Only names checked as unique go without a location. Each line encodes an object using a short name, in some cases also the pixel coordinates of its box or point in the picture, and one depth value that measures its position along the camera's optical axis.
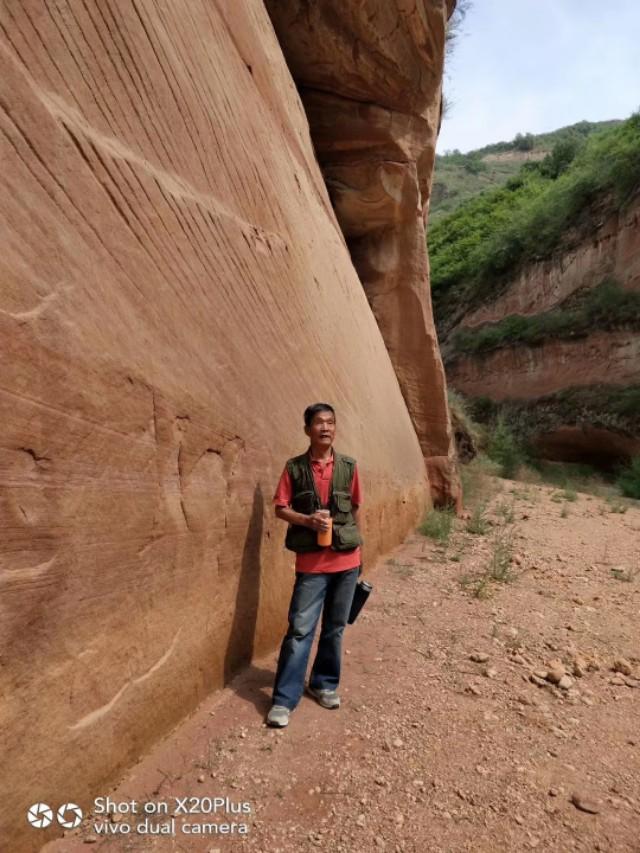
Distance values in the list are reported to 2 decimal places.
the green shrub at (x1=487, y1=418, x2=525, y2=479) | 11.95
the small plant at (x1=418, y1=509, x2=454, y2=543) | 5.32
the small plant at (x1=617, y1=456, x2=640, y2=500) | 10.86
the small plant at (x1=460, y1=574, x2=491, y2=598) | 3.65
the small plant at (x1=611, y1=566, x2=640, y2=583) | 4.19
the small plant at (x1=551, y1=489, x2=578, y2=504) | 7.99
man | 2.16
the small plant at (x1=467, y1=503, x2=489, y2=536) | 5.66
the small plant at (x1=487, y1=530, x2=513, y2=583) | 4.01
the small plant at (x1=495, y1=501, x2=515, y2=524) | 6.15
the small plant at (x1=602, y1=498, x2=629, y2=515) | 7.51
